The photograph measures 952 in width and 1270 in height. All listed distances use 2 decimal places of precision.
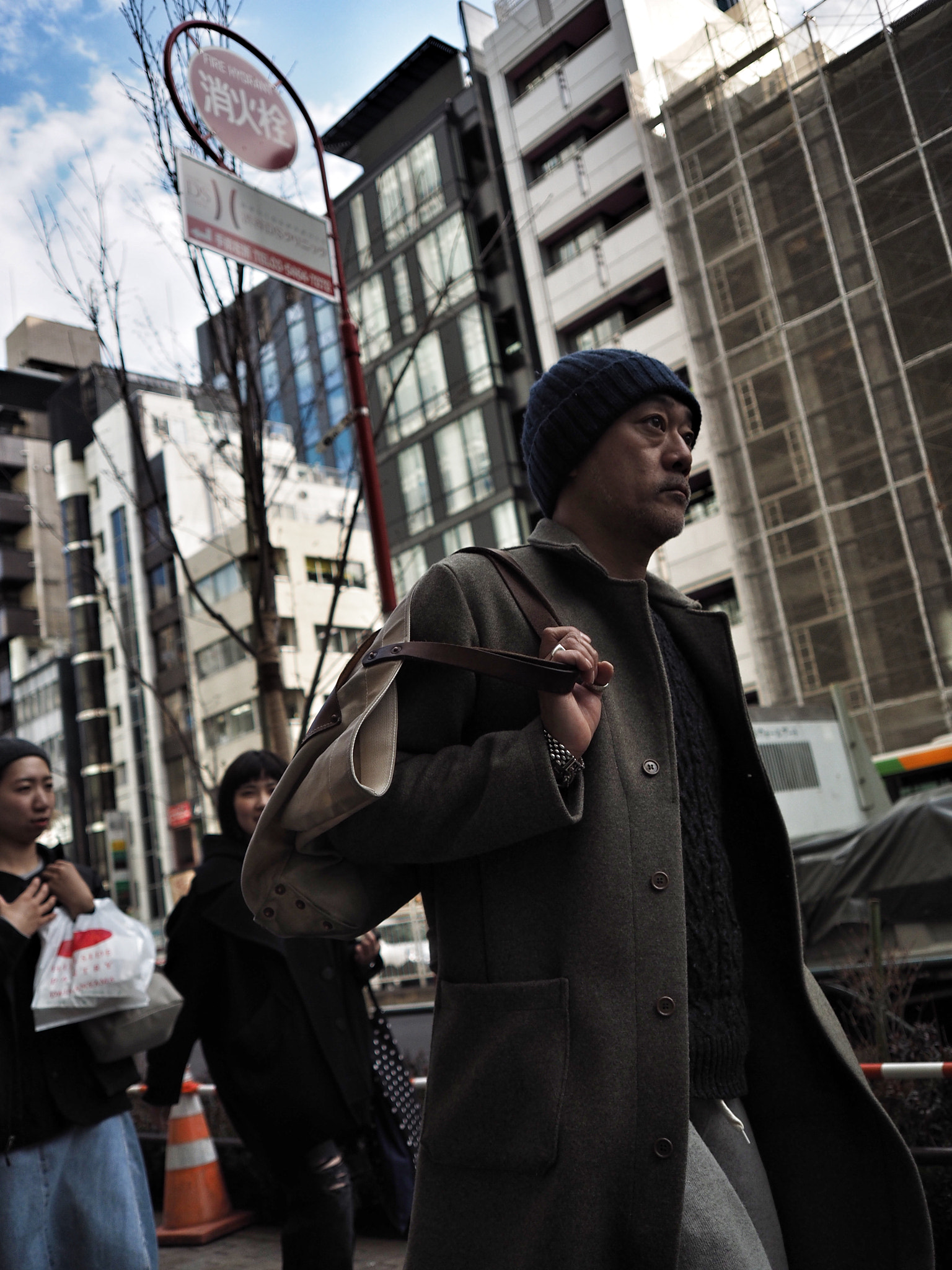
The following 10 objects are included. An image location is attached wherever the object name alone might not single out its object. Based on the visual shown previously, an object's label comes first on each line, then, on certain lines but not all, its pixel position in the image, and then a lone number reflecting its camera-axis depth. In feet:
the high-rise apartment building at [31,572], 185.26
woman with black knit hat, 9.96
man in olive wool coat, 4.73
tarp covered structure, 30.55
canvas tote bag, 5.03
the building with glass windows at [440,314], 106.32
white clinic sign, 18.89
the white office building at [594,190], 88.22
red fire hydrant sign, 21.20
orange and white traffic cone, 18.98
